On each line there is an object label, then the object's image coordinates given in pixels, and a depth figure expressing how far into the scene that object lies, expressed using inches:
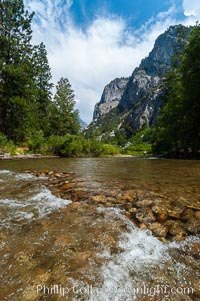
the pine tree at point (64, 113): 1653.5
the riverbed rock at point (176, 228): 122.6
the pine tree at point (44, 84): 1613.2
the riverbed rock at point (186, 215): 136.9
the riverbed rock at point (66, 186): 228.1
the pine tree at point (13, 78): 989.2
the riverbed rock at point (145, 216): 138.1
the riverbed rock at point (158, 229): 122.4
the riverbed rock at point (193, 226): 122.3
